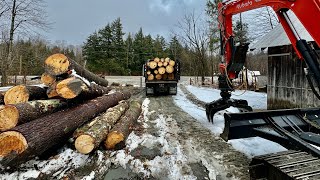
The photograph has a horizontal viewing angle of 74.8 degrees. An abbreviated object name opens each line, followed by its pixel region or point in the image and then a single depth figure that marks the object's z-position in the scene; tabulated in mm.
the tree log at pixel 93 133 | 3748
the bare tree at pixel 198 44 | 22962
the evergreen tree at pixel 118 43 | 42241
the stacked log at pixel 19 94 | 4176
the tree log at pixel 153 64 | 12660
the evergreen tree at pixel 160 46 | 44971
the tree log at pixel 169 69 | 12589
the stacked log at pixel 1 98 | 4455
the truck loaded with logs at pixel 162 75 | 12571
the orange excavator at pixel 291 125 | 2145
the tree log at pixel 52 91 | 4346
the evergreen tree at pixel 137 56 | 42961
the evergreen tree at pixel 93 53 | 40052
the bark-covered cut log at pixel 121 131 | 4179
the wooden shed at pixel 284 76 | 7266
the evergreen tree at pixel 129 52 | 42397
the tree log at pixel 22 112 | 3471
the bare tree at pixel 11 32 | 16467
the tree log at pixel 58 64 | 4486
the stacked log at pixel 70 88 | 4194
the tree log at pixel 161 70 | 12626
